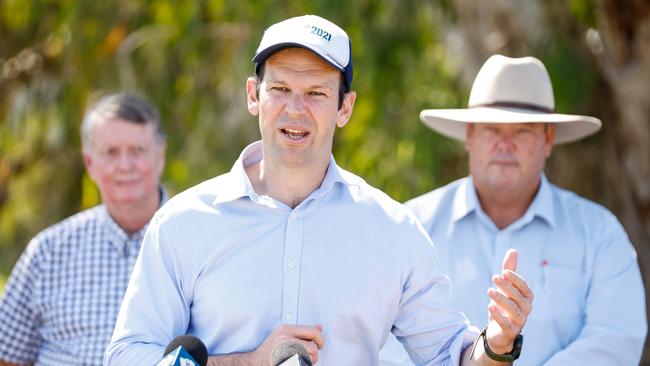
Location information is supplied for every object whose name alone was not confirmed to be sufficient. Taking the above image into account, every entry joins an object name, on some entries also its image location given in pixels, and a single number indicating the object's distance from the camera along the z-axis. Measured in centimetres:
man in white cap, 598
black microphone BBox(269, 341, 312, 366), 519
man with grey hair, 909
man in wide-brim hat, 855
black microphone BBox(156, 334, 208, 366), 516
